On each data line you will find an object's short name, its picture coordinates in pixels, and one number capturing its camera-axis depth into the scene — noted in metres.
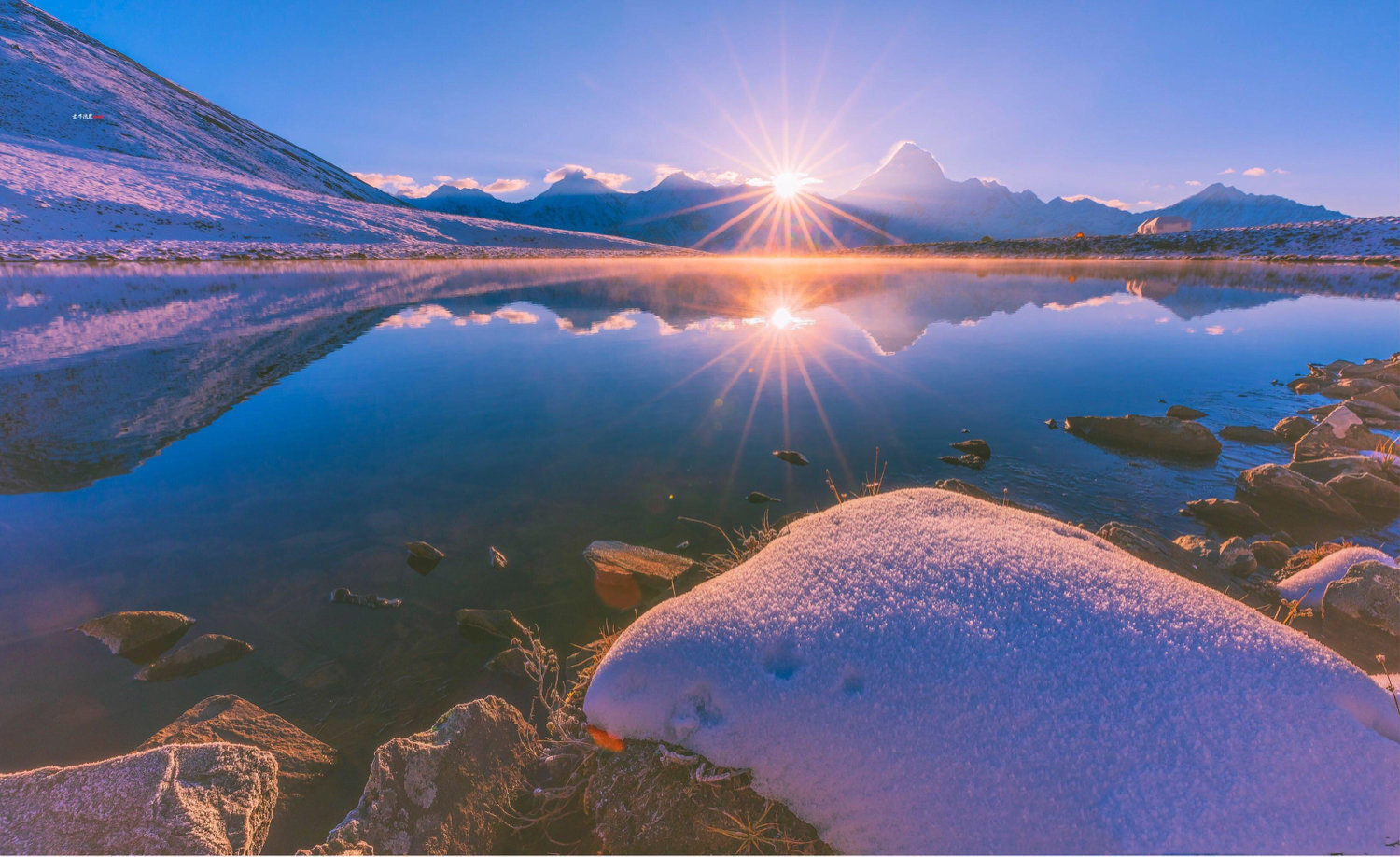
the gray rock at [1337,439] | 10.41
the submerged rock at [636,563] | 6.97
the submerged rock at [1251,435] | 11.72
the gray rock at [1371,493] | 8.34
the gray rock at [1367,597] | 5.19
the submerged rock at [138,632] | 5.58
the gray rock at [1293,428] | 11.73
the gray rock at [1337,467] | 8.84
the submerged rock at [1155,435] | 10.90
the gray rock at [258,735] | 4.31
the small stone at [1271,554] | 6.99
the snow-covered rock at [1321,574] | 5.72
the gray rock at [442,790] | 3.43
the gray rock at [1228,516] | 8.12
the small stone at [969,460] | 10.74
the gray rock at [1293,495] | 8.18
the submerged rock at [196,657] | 5.33
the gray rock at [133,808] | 3.09
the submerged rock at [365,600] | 6.46
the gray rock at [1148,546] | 6.49
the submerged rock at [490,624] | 6.11
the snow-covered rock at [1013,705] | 2.30
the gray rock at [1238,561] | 6.71
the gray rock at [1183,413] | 13.25
